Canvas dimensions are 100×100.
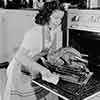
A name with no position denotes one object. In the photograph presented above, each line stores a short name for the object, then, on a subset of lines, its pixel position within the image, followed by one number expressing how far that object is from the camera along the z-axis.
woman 1.39
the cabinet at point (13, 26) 1.53
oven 1.26
